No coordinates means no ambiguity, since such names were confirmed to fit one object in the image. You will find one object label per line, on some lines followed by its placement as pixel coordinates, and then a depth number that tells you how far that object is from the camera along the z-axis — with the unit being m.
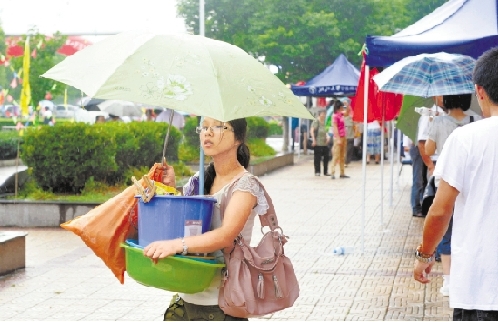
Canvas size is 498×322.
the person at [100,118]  26.89
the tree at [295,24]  31.78
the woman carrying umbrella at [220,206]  3.80
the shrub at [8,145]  23.55
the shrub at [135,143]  16.09
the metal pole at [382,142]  13.14
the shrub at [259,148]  26.45
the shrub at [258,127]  28.81
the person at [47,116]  39.60
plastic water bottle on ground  10.85
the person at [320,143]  23.09
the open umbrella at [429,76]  8.76
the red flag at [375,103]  12.30
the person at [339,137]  22.33
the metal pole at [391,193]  16.29
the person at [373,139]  28.06
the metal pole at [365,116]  10.85
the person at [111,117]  29.63
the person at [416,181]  14.19
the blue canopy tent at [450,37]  9.77
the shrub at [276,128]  48.81
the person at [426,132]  9.11
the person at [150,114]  31.12
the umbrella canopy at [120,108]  35.84
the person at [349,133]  27.36
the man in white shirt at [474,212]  3.52
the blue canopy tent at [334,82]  27.22
